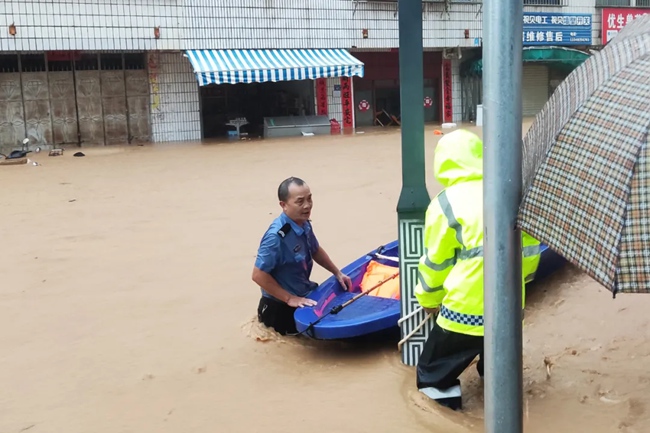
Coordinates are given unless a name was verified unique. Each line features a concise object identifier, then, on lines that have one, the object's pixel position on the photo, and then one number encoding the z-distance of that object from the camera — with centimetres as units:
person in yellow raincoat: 327
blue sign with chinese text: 2250
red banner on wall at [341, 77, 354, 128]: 2112
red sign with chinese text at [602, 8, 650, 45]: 2364
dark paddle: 441
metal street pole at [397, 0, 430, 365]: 377
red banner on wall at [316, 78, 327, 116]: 2080
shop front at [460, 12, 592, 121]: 2222
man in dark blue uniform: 462
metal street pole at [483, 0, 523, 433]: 204
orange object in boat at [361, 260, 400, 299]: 495
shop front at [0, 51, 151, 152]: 1711
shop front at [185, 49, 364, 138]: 1744
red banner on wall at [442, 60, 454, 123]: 2275
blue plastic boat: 431
